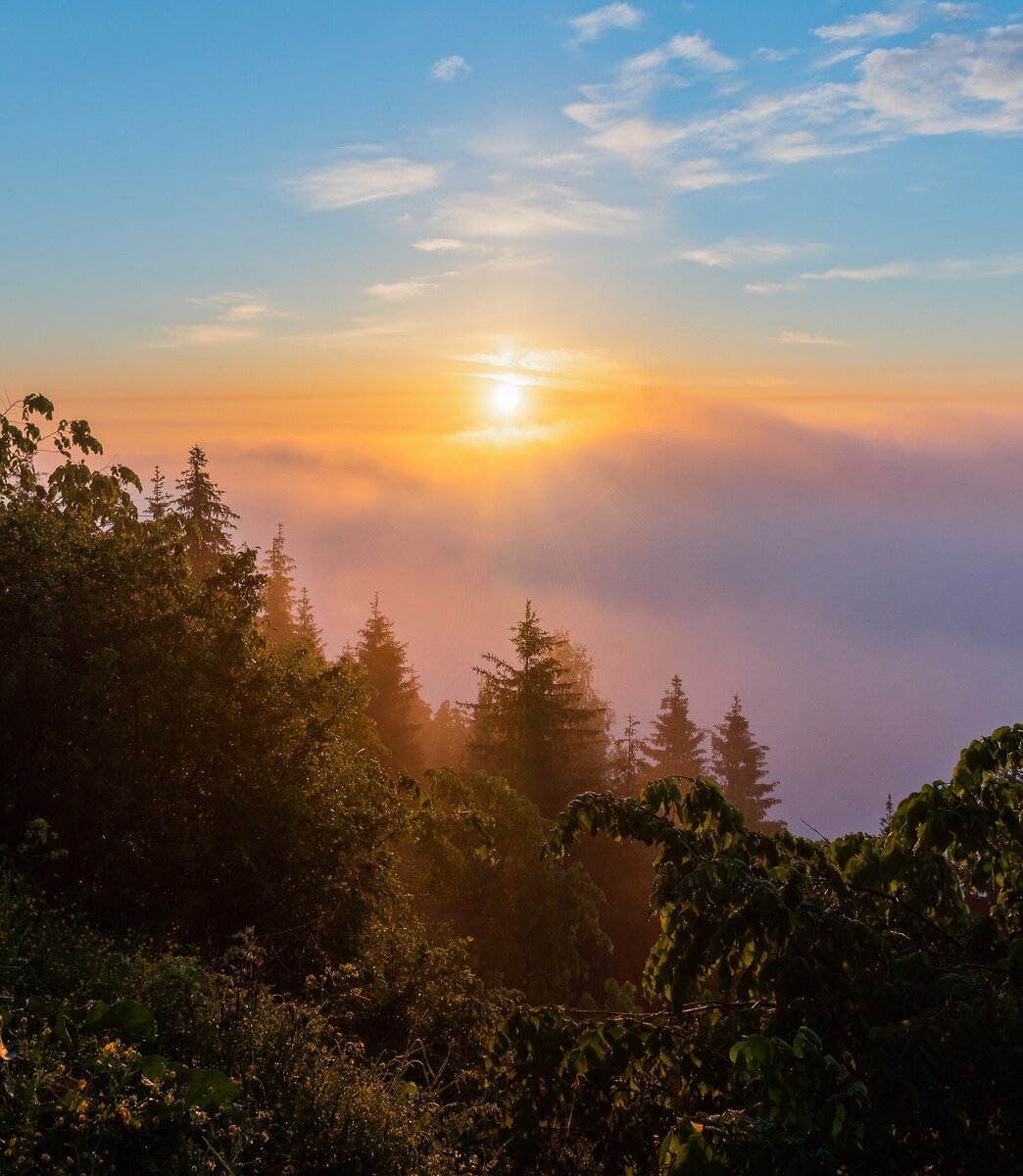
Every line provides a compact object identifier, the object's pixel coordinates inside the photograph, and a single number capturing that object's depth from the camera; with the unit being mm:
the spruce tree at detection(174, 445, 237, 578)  41219
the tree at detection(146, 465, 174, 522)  42159
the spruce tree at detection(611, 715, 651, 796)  52062
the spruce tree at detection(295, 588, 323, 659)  61041
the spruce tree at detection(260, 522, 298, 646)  56875
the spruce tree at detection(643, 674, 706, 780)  69375
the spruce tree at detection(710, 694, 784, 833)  71875
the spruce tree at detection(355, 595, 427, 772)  47500
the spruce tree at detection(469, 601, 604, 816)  38094
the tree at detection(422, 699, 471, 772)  64750
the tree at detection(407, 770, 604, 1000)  29016
